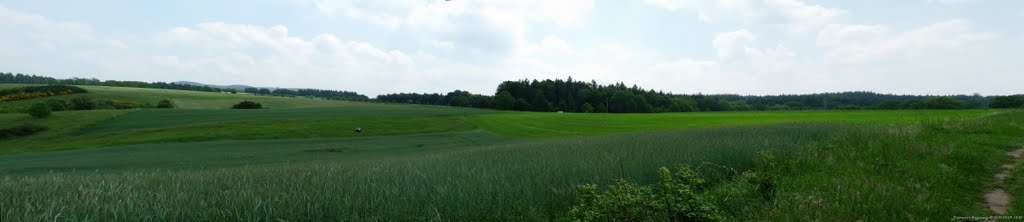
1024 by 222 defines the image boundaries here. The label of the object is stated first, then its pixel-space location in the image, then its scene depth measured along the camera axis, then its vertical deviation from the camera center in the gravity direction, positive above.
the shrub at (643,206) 5.26 -1.22
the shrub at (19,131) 37.75 -3.50
